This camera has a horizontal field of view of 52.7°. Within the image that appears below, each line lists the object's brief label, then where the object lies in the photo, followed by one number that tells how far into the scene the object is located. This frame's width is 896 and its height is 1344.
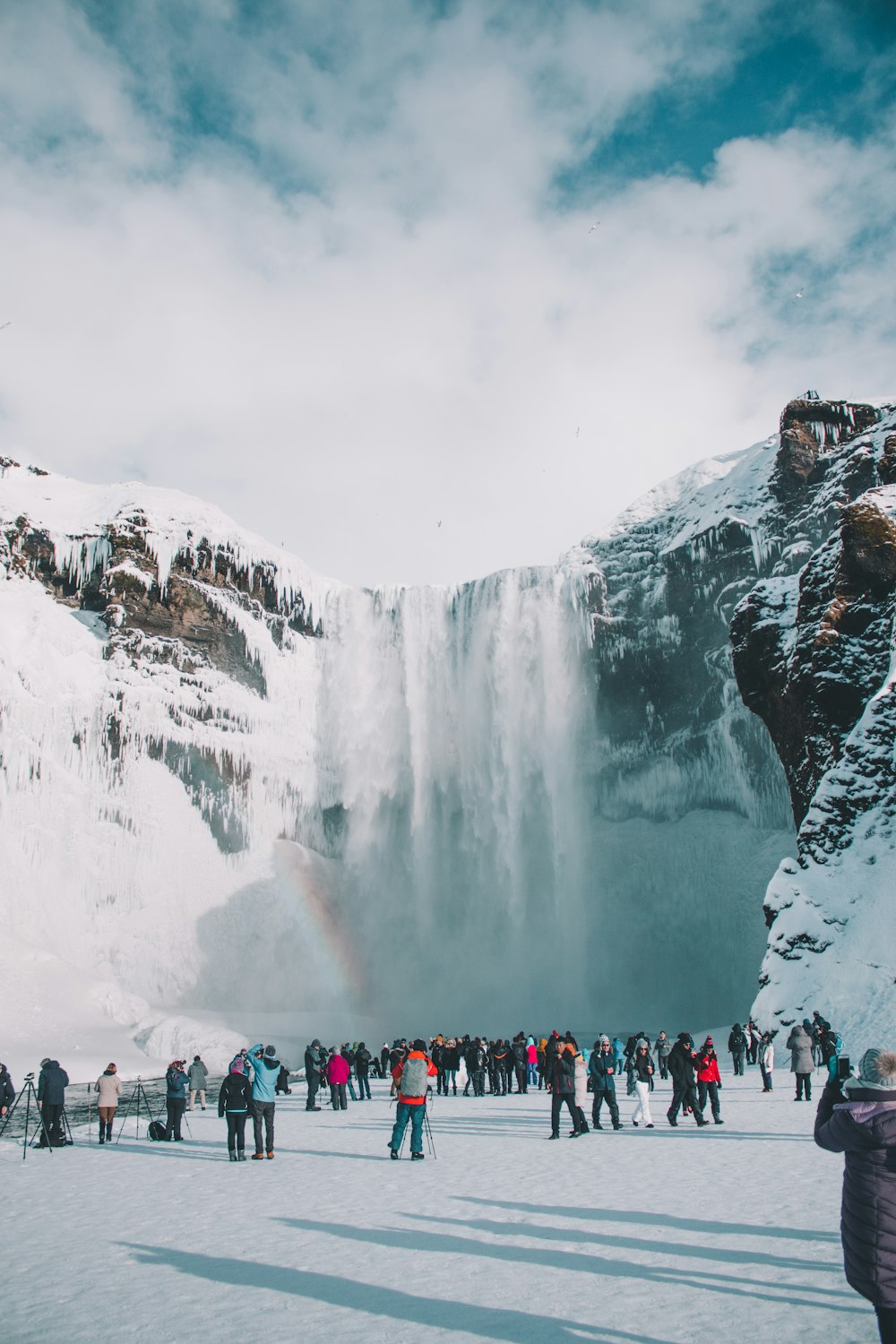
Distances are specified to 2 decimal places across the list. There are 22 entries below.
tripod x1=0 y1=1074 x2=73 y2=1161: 16.02
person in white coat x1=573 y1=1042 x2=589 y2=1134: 13.94
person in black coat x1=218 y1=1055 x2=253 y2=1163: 12.83
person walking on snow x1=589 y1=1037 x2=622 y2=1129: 15.09
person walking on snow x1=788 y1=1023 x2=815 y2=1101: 18.12
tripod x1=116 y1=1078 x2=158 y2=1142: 25.37
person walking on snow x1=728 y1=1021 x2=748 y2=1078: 26.92
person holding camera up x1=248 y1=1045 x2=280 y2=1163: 12.36
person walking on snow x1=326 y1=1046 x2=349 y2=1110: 19.86
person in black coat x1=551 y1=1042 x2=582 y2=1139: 13.88
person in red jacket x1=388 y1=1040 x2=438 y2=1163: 11.36
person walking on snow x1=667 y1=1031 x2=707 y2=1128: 14.50
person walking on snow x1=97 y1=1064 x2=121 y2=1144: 16.78
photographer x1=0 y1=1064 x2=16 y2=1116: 16.12
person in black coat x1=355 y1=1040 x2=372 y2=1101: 25.00
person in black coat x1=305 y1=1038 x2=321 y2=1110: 21.50
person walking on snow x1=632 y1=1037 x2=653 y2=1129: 15.05
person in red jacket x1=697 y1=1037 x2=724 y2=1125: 14.79
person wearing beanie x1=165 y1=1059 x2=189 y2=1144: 16.41
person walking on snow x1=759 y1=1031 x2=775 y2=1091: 20.69
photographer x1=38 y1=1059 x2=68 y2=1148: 15.15
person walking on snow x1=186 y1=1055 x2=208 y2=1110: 23.20
